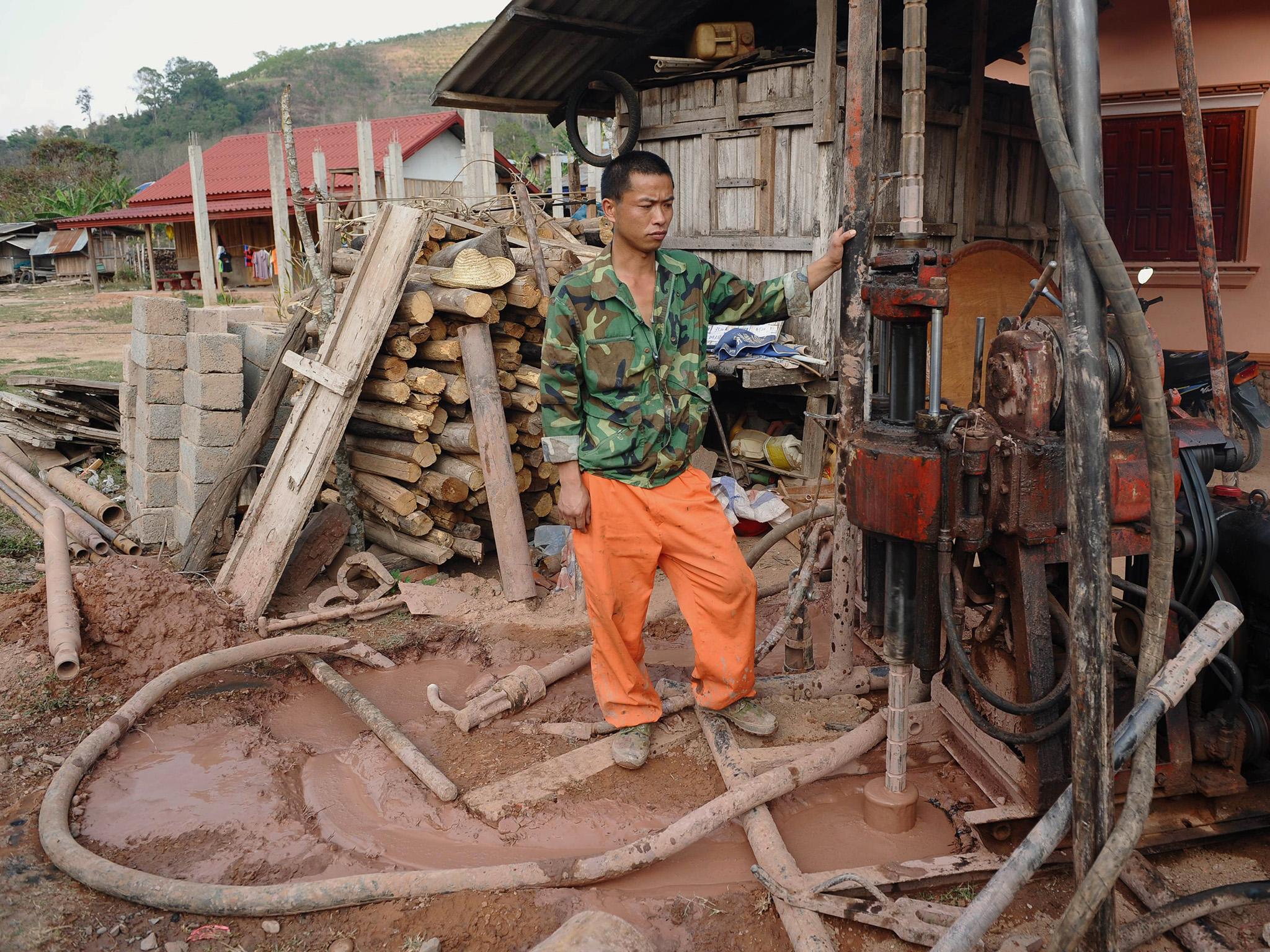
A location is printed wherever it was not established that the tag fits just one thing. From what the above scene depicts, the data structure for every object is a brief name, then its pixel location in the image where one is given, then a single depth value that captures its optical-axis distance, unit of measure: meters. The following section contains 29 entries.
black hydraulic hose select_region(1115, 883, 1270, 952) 2.48
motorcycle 3.53
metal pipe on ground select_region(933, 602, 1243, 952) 1.93
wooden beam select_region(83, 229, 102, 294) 28.06
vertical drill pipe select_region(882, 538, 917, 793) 2.81
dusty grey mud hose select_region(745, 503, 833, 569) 4.21
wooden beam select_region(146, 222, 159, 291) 24.44
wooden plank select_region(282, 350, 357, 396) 5.51
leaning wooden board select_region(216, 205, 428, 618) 5.47
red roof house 24.14
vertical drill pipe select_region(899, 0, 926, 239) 2.70
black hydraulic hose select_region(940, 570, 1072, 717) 2.73
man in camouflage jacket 3.57
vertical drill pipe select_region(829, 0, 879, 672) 2.94
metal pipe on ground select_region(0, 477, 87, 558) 6.88
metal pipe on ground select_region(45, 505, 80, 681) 4.38
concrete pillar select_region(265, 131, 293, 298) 13.38
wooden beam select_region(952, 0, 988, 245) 7.17
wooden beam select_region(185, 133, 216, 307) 17.00
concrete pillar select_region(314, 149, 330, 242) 15.06
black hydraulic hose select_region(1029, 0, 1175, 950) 1.73
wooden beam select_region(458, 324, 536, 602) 5.65
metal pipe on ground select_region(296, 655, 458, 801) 3.46
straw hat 6.08
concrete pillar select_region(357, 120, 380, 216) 14.17
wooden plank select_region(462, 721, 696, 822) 3.43
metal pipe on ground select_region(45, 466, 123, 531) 6.72
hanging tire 7.86
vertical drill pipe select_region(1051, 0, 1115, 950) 1.77
